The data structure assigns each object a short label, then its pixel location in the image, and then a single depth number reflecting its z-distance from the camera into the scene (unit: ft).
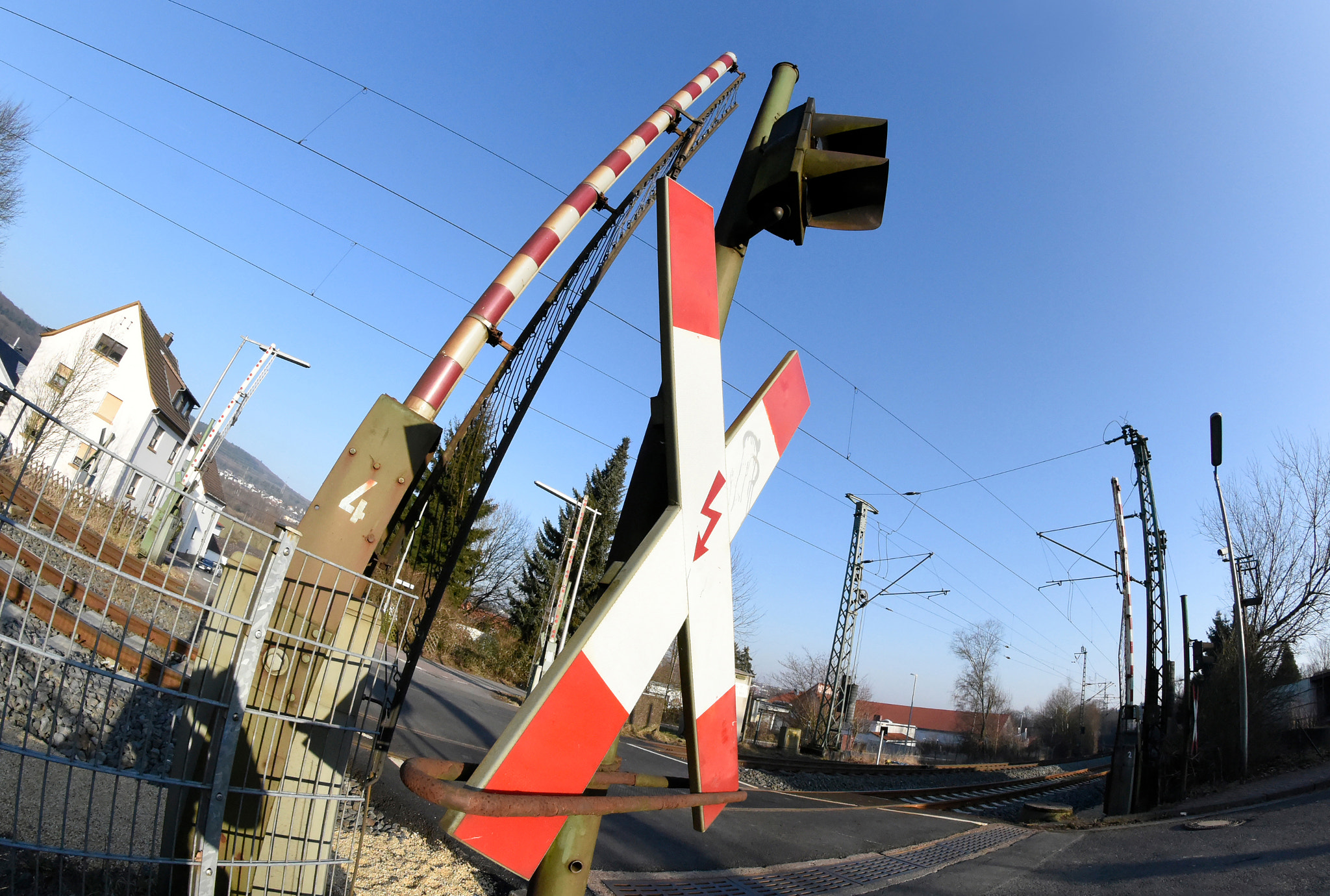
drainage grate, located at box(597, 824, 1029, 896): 16.01
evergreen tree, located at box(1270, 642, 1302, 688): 54.36
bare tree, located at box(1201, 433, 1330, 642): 64.64
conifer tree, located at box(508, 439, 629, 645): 106.83
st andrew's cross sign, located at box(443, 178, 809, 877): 3.55
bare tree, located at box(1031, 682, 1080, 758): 203.39
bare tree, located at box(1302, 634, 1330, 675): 84.07
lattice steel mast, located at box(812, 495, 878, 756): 71.26
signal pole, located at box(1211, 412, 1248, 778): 44.06
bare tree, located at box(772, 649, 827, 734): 111.38
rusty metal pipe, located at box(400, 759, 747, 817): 3.08
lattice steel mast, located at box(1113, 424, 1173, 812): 41.50
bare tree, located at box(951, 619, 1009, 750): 202.38
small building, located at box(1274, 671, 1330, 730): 54.49
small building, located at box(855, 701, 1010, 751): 225.76
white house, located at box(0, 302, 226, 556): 105.19
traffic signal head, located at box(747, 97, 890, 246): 6.02
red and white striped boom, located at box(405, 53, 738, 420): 14.03
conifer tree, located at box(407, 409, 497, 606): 19.07
